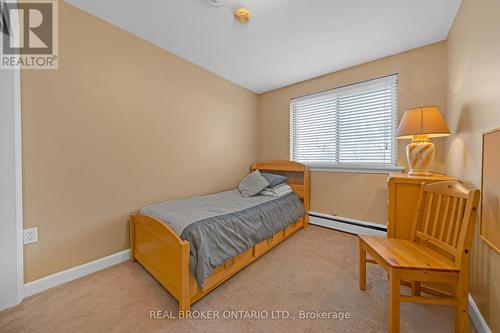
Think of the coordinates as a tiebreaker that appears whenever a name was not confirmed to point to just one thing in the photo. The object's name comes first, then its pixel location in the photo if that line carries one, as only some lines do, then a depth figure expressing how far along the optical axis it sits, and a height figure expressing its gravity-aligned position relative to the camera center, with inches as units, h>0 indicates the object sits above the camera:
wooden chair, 43.8 -24.0
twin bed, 55.4 -26.0
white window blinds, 98.0 +21.4
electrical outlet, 59.6 -22.9
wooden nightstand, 64.4 -13.1
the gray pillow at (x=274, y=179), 110.4 -9.5
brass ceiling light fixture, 68.1 +53.3
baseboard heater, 100.1 -34.2
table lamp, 66.2 +11.3
